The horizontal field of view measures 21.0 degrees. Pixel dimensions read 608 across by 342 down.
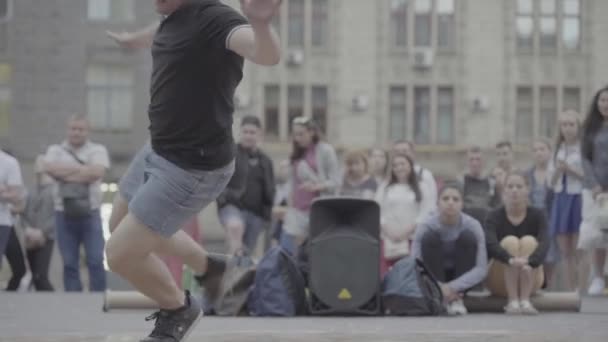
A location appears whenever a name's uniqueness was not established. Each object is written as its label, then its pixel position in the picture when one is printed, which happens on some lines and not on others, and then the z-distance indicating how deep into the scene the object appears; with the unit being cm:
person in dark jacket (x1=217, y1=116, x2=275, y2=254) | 1511
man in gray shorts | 758
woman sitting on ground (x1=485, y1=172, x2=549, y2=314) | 1302
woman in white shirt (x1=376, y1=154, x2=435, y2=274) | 1520
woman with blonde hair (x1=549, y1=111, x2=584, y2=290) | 1611
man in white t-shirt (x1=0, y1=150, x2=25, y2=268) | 1501
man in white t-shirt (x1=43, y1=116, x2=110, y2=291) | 1575
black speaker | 1270
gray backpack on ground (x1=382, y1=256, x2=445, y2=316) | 1270
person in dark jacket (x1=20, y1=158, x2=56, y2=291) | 1883
